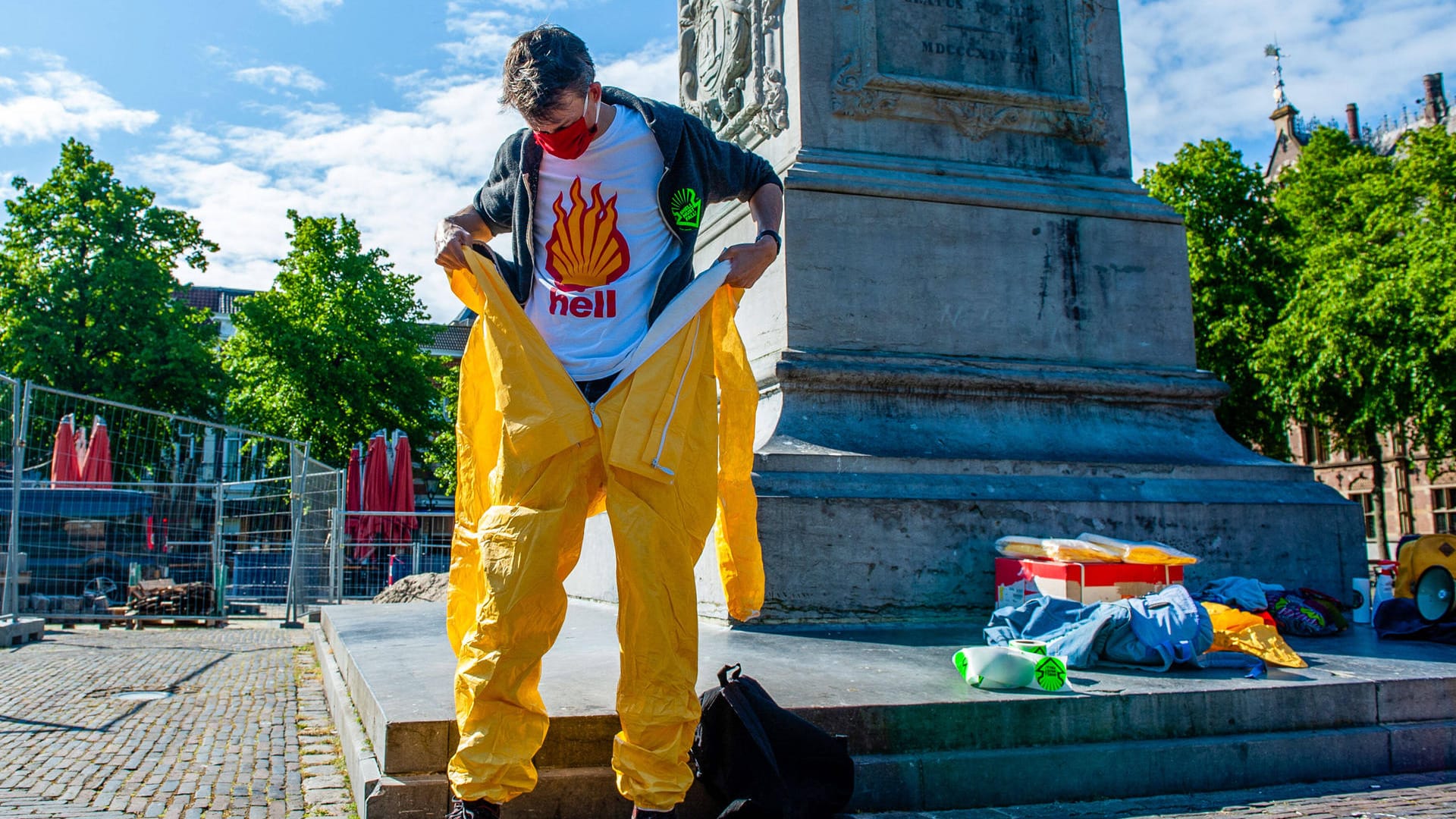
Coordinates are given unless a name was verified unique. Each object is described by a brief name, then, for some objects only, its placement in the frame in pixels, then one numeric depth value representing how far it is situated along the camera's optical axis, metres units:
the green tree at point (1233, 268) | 24.03
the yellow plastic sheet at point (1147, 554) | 4.60
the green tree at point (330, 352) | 27.97
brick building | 37.47
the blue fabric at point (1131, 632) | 3.73
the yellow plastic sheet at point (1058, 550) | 4.58
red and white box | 4.34
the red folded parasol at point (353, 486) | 18.59
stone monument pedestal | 4.89
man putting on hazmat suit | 2.29
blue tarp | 10.52
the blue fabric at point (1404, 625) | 4.62
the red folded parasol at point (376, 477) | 17.27
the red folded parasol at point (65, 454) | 11.10
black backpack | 2.57
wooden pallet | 11.25
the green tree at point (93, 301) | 25.80
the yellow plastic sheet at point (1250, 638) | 3.79
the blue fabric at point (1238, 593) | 4.60
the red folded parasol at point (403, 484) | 17.70
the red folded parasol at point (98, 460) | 11.31
